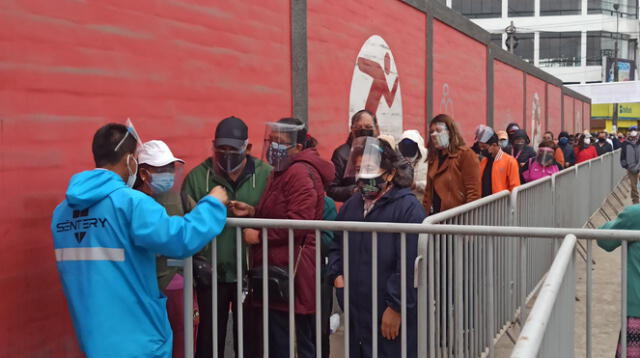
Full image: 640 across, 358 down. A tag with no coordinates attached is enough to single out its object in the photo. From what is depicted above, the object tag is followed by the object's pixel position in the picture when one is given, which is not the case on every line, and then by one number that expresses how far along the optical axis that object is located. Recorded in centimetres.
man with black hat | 466
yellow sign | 5453
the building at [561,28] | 7231
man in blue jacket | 339
